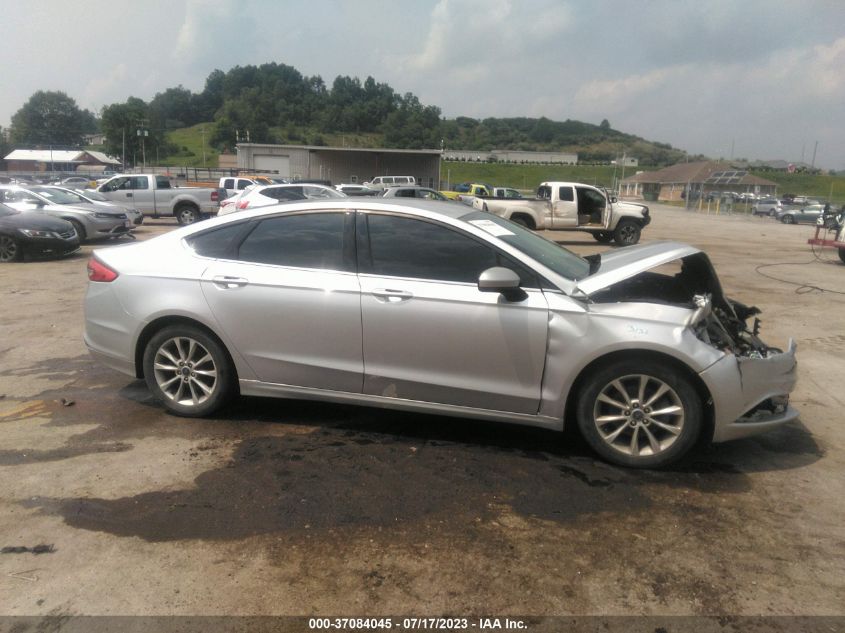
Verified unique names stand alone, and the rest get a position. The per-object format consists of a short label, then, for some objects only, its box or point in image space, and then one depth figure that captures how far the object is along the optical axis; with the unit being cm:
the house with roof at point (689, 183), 6241
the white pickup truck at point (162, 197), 2434
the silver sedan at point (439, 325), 398
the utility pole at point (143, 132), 8006
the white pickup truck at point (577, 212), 2011
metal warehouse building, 6062
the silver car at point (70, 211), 1600
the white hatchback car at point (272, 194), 1903
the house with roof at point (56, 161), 8975
